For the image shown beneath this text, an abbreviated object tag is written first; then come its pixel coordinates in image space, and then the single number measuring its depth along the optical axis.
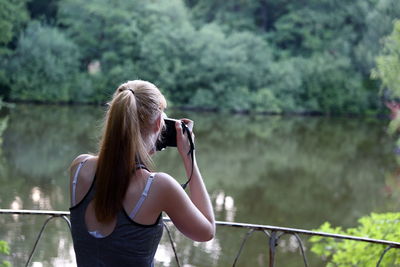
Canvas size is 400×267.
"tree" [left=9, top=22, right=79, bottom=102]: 23.45
